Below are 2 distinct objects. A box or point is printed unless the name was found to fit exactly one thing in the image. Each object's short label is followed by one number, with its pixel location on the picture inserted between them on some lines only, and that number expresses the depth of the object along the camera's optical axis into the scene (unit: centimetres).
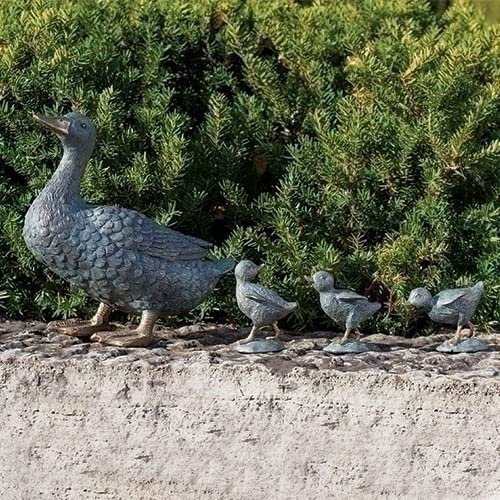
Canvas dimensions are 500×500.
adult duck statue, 604
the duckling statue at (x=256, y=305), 606
